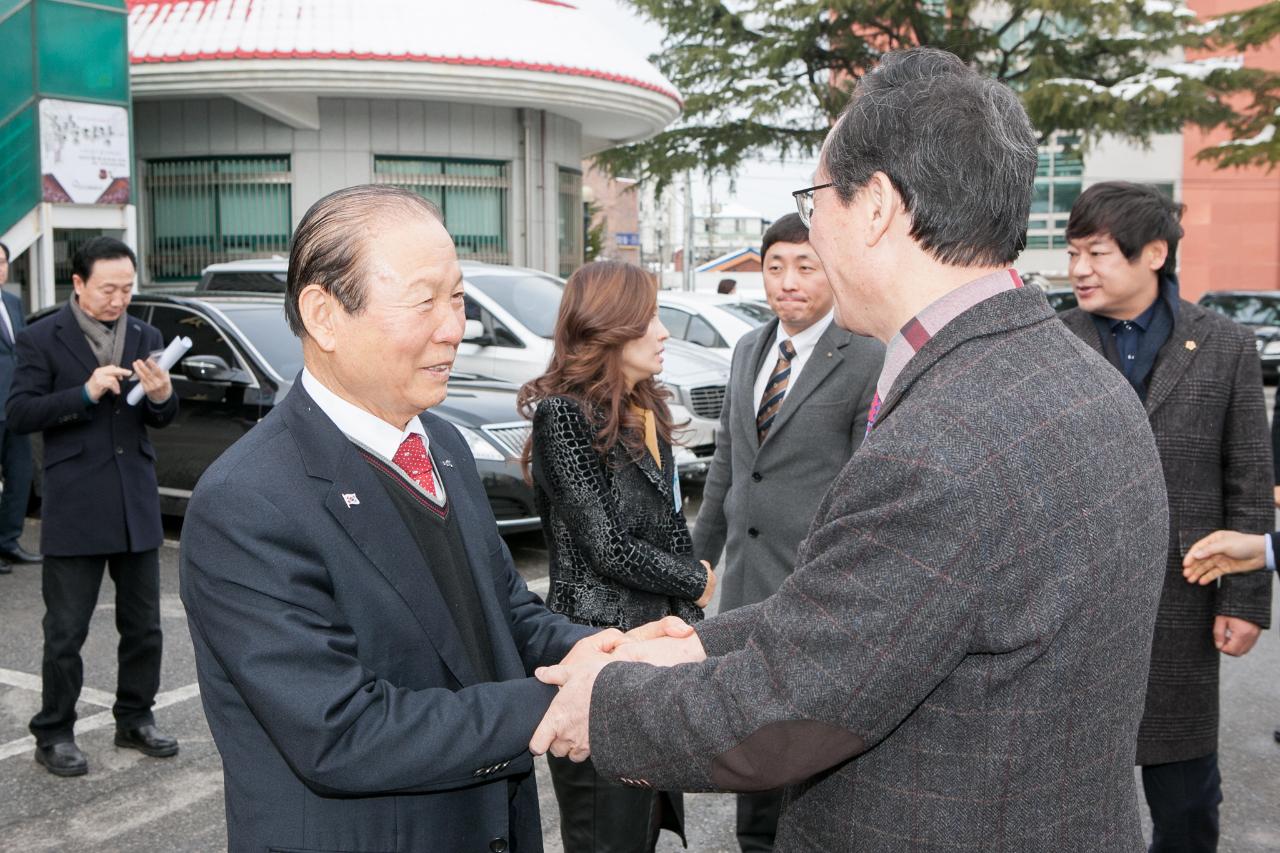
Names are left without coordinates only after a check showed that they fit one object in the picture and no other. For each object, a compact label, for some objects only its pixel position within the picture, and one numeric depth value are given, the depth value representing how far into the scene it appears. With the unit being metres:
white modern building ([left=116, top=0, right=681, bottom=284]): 15.99
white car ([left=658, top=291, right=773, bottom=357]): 13.39
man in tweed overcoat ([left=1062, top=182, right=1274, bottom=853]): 3.31
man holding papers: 4.73
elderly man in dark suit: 1.84
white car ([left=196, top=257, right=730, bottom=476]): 10.17
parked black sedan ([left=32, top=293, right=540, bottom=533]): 7.76
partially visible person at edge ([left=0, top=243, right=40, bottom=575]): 8.08
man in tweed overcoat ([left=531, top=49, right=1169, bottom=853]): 1.57
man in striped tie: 3.76
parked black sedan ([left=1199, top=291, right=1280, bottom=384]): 21.20
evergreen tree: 20.89
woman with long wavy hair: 3.13
